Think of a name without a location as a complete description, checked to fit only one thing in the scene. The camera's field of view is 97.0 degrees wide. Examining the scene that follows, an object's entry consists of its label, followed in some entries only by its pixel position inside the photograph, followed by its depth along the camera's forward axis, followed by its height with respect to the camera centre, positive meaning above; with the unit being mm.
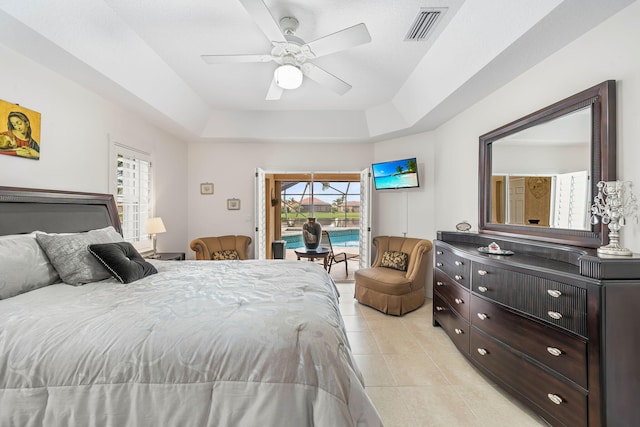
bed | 1063 -603
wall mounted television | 4338 +627
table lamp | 3547 -179
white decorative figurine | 1560 +34
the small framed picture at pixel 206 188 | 5027 +432
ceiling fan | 1934 +1269
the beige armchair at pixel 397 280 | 3557 -874
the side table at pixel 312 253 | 4848 -705
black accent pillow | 1928 -348
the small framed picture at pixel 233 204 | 5068 +150
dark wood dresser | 1406 -688
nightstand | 3718 -593
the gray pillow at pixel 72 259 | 1872 -316
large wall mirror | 1799 +356
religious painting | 2127 +632
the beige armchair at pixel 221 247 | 4180 -548
